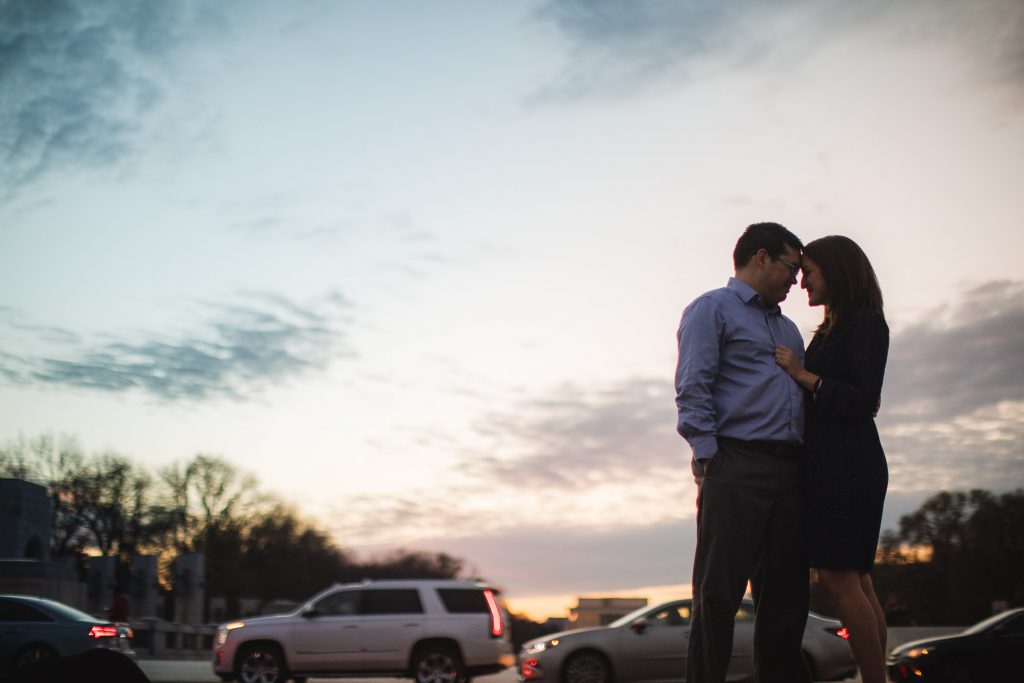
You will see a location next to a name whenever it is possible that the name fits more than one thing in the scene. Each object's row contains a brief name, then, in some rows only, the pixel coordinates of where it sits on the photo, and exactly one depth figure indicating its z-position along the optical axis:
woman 4.27
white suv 16.98
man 4.29
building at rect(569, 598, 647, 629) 48.66
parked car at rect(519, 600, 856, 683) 15.11
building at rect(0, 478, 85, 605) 33.31
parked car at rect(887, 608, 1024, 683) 11.58
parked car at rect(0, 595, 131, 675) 16.75
